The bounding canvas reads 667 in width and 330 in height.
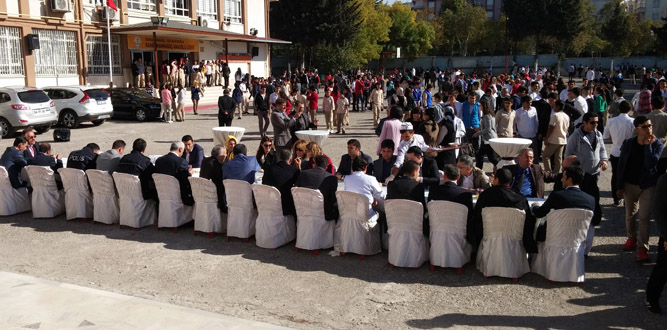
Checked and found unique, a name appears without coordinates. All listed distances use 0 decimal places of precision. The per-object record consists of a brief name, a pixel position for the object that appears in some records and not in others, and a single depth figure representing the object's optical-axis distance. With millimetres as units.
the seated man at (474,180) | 7527
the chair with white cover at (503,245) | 6105
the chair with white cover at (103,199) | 8562
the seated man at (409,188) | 6637
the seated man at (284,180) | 7438
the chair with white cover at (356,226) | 6926
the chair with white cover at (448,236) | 6359
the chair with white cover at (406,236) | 6535
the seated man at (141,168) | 8383
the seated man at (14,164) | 9133
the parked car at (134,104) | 22609
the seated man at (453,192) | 6375
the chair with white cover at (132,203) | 8312
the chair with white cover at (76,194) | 8742
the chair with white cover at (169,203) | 8129
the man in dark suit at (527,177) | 7203
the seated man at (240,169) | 7879
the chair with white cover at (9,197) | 9125
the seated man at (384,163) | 8305
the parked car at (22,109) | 17906
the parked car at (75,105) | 20328
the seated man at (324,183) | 7137
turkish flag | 27672
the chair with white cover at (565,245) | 5914
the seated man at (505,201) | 6086
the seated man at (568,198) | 5969
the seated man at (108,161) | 8789
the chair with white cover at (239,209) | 7645
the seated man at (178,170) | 8156
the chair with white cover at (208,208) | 7949
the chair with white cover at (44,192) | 8922
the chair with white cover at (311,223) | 7160
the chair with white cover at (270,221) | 7395
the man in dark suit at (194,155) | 9703
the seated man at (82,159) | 8891
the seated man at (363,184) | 7074
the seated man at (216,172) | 7980
